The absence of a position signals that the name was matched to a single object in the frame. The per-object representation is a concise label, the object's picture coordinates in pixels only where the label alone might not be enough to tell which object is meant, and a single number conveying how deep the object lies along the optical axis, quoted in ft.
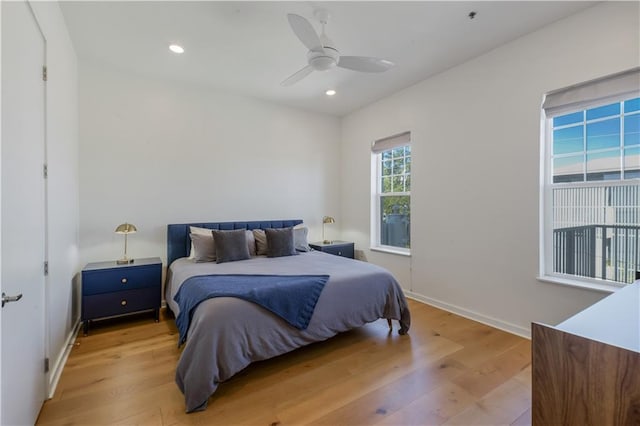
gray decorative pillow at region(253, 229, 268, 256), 12.41
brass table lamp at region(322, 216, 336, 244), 15.21
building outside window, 7.63
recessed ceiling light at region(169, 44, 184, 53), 9.40
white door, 4.38
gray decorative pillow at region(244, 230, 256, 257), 12.19
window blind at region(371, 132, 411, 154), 13.17
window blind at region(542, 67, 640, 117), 7.28
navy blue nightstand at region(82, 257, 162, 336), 9.39
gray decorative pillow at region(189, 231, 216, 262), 10.98
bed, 6.14
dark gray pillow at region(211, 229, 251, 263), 10.84
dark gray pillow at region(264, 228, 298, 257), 12.00
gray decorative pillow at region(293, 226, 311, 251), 13.17
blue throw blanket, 7.06
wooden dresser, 2.98
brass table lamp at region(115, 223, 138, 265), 10.10
